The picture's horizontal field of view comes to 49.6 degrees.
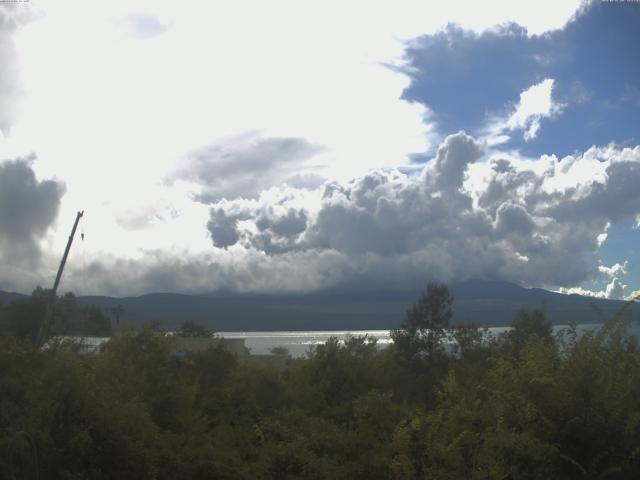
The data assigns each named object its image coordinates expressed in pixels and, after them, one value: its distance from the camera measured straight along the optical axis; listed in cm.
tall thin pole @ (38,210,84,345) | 3519
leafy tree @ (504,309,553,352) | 3700
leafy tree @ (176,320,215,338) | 8588
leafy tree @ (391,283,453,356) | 4141
